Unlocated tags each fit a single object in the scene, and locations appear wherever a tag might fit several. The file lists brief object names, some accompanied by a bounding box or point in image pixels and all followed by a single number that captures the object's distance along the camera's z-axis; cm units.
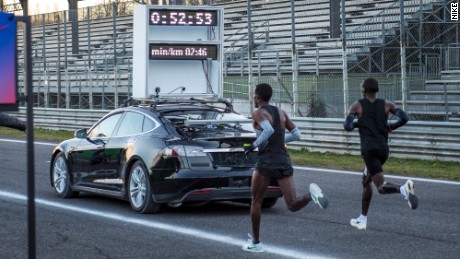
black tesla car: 1180
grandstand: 2574
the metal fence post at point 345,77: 2277
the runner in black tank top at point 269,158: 923
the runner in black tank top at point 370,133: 1060
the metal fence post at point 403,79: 2166
